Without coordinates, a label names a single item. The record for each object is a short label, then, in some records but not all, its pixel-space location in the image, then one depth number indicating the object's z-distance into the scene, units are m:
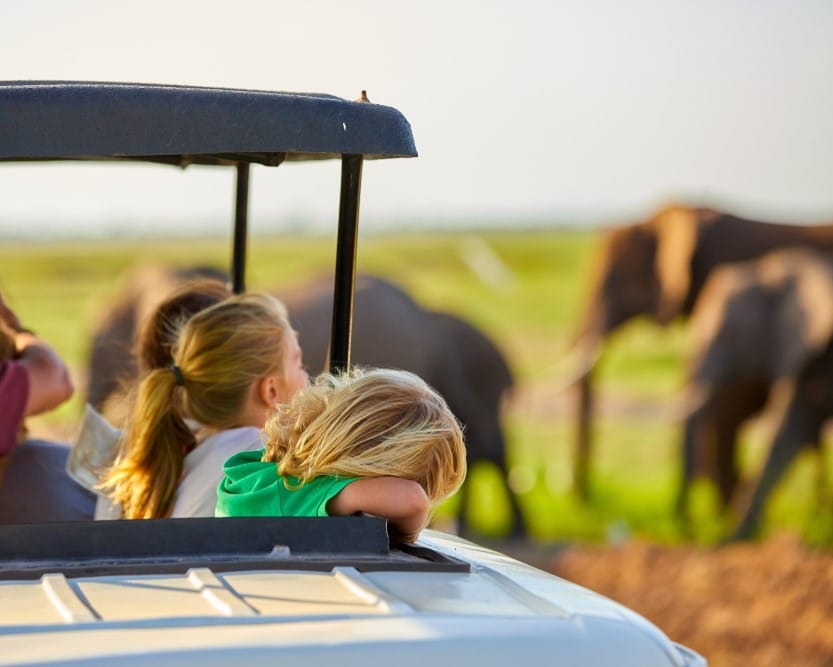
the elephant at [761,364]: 16.69
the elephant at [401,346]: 16.30
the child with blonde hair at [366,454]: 3.45
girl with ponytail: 4.34
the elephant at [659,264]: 20.52
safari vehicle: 2.53
